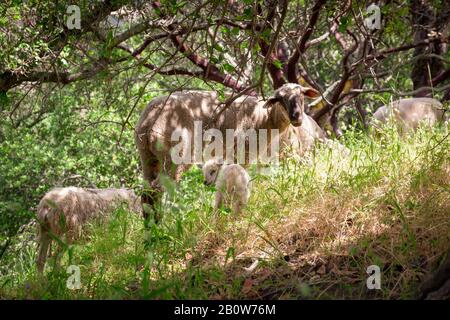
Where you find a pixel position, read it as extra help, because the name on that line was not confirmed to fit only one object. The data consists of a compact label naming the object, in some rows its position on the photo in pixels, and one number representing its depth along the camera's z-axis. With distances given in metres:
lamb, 5.35
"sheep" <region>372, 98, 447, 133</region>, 7.34
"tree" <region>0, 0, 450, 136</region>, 5.30
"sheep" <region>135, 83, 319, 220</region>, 6.96
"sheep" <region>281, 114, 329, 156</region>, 7.82
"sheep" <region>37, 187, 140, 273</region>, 7.32
